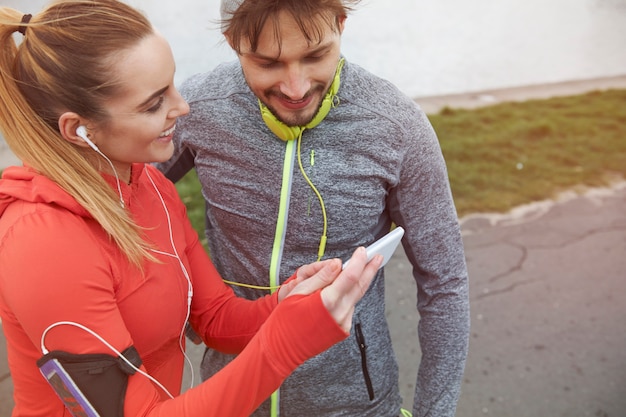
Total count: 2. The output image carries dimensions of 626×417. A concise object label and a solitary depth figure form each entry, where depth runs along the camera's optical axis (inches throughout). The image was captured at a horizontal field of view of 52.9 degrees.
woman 47.3
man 58.9
